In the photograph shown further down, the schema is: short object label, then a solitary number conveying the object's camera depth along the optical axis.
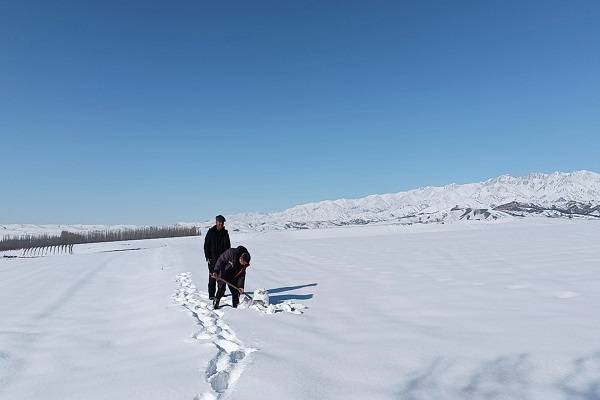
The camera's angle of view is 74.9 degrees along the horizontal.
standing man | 8.95
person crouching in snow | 8.16
